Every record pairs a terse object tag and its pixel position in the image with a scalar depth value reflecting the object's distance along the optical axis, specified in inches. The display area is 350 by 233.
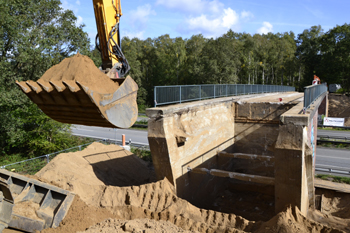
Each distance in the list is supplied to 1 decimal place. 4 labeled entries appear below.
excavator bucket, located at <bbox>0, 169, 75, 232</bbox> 268.7
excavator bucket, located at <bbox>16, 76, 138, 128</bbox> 220.1
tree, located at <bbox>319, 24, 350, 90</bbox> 1725.0
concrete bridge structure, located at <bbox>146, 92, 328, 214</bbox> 316.5
